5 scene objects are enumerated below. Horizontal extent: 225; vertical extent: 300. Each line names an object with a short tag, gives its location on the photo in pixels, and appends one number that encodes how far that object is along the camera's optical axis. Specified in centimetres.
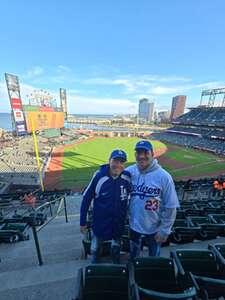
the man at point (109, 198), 286
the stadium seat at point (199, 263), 248
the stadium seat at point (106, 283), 218
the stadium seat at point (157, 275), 233
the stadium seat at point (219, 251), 245
